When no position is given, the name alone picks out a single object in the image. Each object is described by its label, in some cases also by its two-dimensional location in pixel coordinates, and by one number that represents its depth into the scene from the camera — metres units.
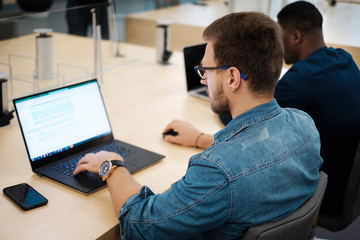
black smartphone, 1.20
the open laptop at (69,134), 1.36
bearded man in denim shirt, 0.95
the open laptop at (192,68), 2.18
